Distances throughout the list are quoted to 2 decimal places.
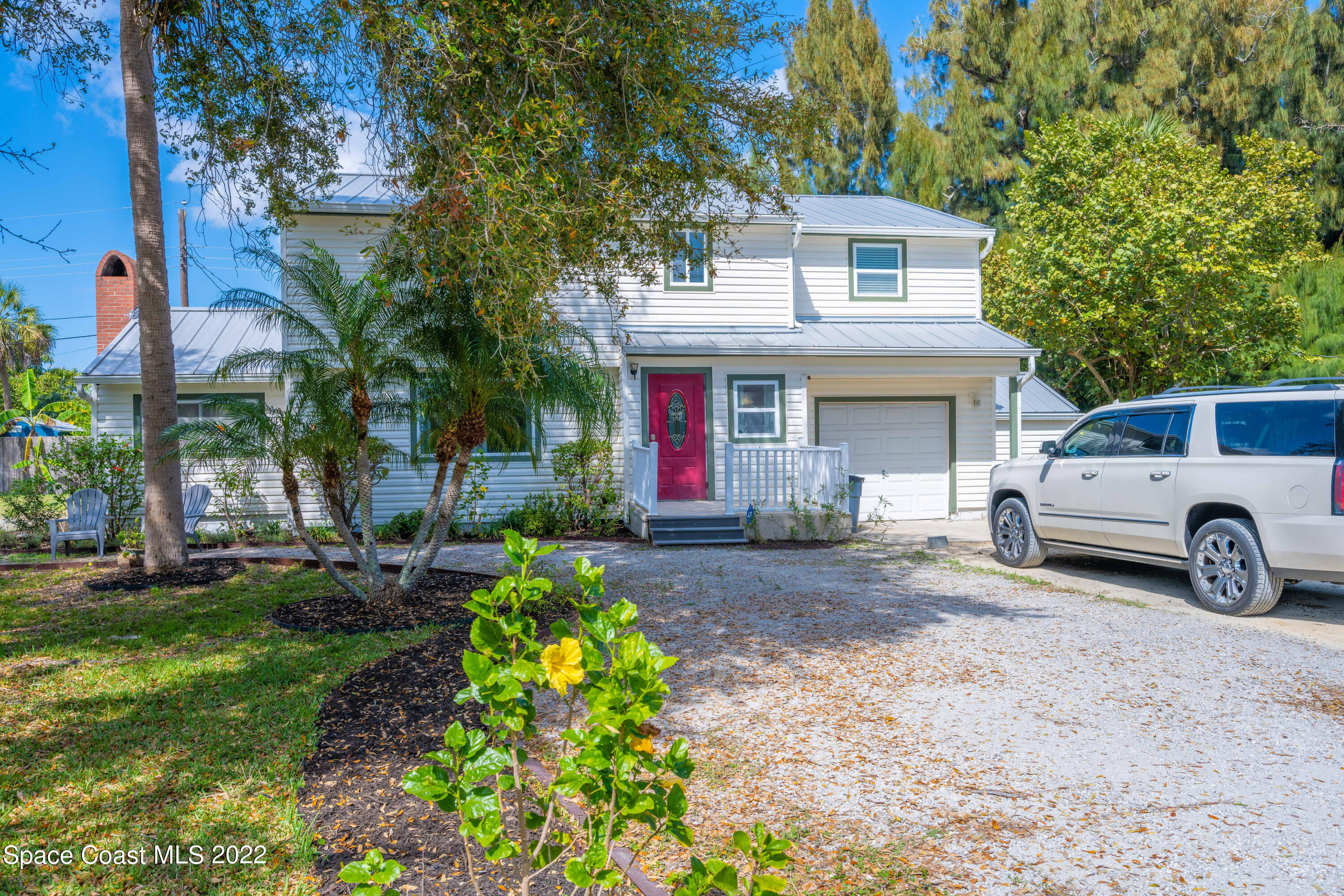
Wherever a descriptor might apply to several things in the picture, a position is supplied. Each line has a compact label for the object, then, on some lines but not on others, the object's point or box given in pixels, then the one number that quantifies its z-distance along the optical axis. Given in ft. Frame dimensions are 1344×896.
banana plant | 54.03
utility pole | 71.31
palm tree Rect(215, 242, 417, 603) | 21.06
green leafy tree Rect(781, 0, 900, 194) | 93.30
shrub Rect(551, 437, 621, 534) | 41.86
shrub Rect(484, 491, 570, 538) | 40.50
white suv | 20.79
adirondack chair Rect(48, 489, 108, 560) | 35.83
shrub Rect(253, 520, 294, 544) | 40.93
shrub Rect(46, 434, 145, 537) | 38.55
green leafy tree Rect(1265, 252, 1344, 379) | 63.31
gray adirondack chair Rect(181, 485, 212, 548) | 37.32
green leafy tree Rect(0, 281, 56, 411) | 88.12
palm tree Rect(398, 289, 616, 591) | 20.94
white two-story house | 41.75
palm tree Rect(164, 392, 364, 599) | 21.01
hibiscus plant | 5.33
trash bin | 40.98
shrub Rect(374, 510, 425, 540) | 40.63
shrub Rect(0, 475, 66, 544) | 40.63
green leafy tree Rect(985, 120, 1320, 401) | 51.85
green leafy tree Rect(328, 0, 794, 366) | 17.60
